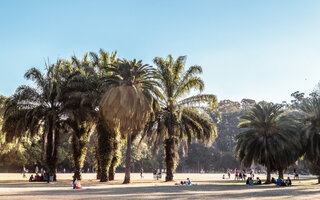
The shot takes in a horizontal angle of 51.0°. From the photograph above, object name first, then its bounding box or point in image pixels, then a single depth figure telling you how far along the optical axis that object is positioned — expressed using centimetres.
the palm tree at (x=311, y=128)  3512
